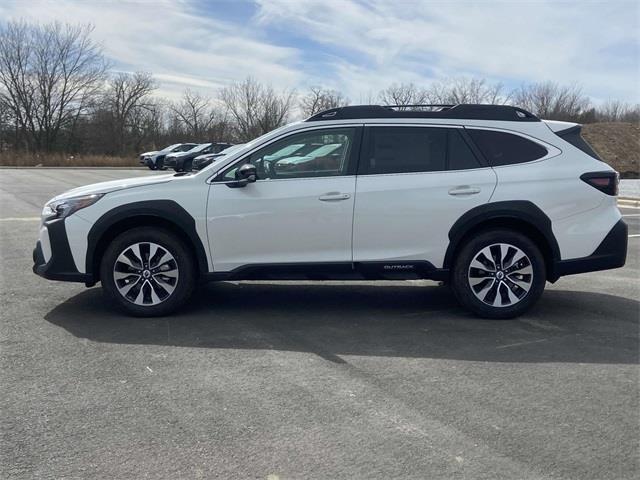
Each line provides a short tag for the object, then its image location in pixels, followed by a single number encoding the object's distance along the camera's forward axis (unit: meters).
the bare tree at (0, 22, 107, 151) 50.51
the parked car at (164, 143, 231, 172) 32.84
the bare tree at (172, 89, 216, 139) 62.69
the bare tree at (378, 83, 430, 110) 46.66
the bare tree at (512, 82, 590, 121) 54.59
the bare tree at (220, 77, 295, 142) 58.81
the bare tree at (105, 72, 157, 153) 57.38
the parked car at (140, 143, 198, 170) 37.81
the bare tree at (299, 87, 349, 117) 52.31
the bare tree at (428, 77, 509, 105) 46.31
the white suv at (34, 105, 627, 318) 5.43
